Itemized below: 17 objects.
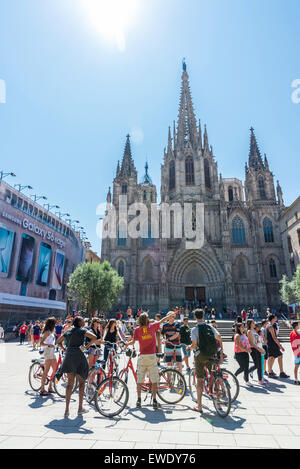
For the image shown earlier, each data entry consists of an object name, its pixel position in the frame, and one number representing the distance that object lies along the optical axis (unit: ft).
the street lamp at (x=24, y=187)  101.15
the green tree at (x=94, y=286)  91.81
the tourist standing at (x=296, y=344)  23.79
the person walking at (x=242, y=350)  22.51
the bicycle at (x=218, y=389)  15.31
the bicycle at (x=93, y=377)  18.83
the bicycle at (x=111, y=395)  15.90
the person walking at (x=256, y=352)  23.66
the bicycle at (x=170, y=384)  17.95
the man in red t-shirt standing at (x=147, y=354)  16.99
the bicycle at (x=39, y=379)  21.02
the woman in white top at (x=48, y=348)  20.44
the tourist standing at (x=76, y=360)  15.77
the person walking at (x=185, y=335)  27.89
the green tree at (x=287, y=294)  91.75
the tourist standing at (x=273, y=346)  25.64
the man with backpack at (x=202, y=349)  16.15
